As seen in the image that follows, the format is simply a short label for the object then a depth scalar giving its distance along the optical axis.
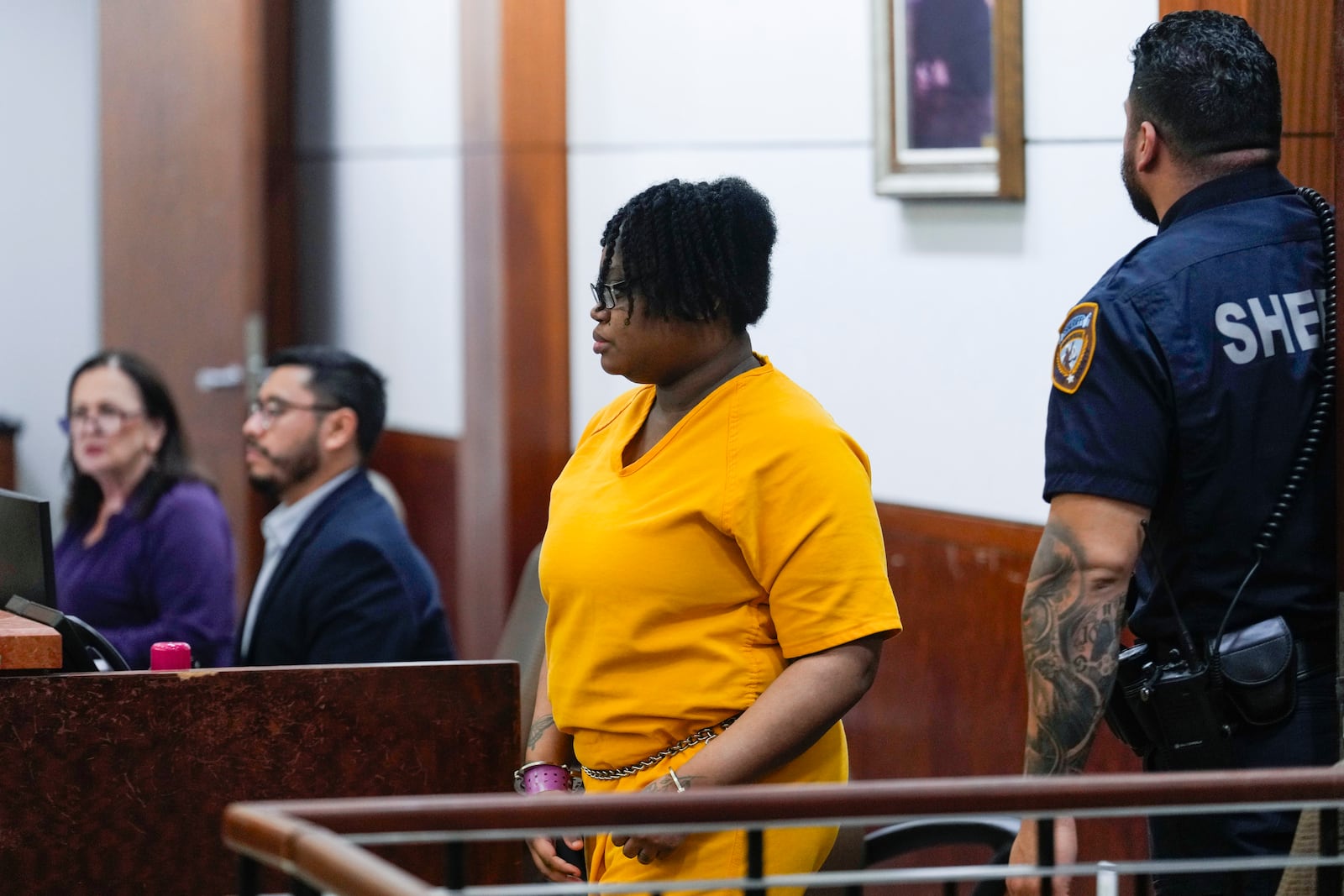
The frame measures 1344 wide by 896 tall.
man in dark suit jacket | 6.12
